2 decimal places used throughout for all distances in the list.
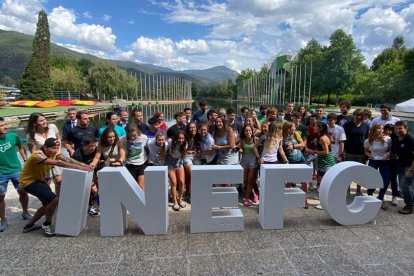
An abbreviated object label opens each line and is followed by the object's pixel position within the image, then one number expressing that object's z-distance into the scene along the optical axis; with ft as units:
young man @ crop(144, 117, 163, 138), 18.88
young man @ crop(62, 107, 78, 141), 18.66
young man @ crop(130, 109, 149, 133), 20.15
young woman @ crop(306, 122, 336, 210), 18.58
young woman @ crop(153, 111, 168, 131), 19.27
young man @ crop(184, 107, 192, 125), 21.56
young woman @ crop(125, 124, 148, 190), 16.78
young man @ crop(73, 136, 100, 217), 15.76
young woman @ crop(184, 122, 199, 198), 17.84
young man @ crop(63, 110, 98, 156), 18.09
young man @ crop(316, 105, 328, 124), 22.06
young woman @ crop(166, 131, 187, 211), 17.08
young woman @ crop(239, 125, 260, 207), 17.83
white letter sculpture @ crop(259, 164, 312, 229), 14.34
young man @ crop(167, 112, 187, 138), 18.60
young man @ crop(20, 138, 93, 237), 13.47
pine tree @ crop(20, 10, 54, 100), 151.94
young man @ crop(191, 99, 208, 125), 24.31
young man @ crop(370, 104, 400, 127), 20.20
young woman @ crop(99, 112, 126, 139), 18.92
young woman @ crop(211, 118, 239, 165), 18.24
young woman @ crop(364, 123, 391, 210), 17.39
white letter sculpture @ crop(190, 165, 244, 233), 14.01
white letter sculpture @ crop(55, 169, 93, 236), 13.46
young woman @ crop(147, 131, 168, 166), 16.99
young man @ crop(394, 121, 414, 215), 16.55
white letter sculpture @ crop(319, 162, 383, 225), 14.52
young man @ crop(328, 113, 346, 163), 19.11
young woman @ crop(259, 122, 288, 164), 17.33
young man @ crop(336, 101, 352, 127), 22.07
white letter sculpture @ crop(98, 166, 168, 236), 13.50
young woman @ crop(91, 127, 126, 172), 15.92
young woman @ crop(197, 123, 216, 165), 18.11
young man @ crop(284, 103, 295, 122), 24.47
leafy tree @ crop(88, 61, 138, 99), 199.21
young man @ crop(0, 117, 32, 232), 14.44
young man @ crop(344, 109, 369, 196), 19.03
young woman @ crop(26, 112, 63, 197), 16.44
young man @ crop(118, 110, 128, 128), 21.45
